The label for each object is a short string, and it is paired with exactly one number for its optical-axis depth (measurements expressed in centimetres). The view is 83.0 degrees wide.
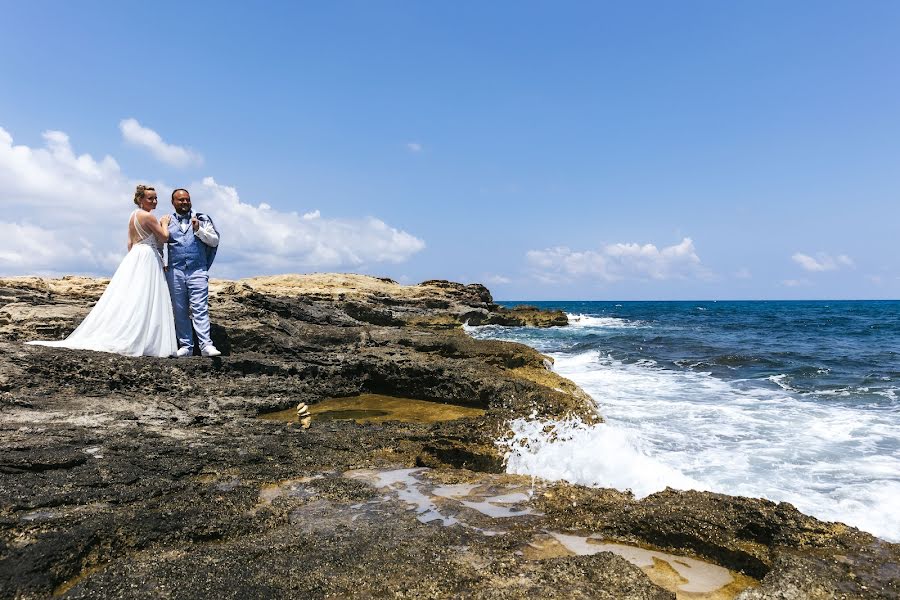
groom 739
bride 656
